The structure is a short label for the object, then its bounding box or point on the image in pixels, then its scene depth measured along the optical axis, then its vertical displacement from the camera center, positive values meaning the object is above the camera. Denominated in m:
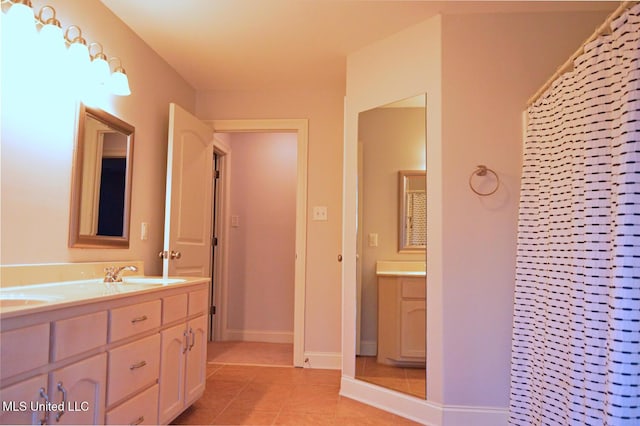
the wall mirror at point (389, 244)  2.52 -0.05
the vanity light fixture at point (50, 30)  1.85 +0.90
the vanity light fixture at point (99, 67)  2.19 +0.88
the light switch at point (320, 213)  3.48 +0.18
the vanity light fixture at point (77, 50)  2.06 +0.91
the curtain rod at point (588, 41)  1.29 +0.73
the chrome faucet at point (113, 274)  2.17 -0.24
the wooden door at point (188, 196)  2.87 +0.27
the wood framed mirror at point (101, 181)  2.15 +0.28
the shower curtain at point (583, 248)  1.17 -0.03
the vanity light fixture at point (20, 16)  1.68 +0.87
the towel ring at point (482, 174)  2.36 +0.37
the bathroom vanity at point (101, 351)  1.22 -0.46
